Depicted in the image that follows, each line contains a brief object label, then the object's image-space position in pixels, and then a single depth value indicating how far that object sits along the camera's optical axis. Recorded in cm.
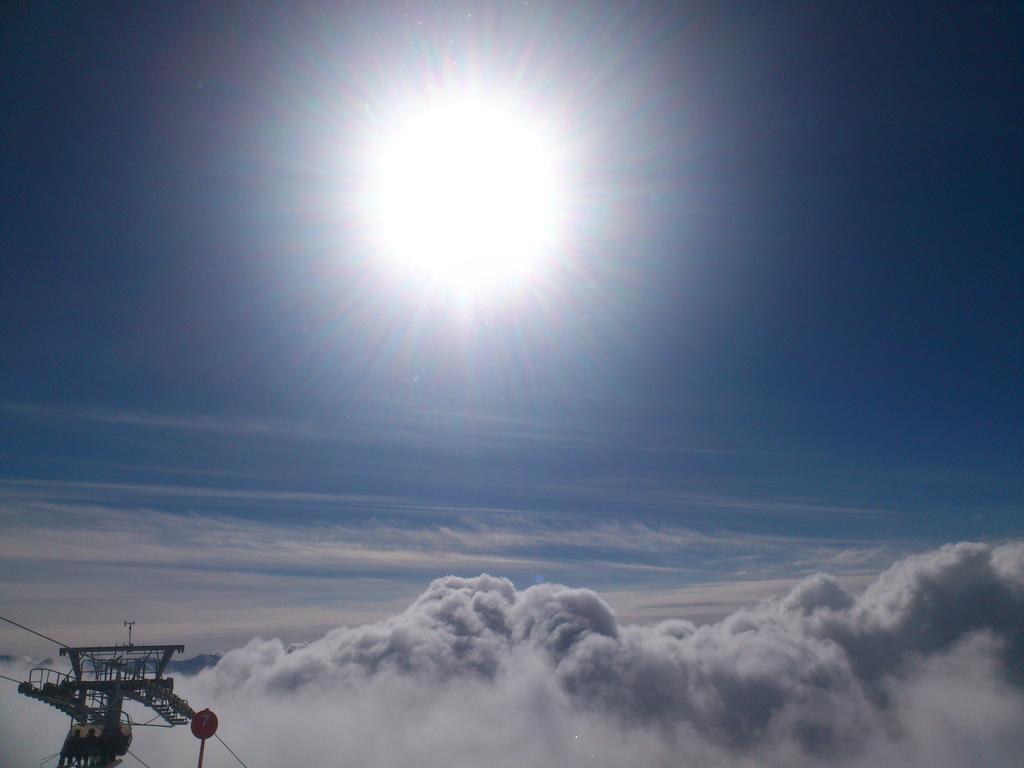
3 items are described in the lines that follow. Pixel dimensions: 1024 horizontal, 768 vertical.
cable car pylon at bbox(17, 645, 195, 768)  3406
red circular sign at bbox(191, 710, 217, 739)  2094
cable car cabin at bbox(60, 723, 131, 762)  3350
